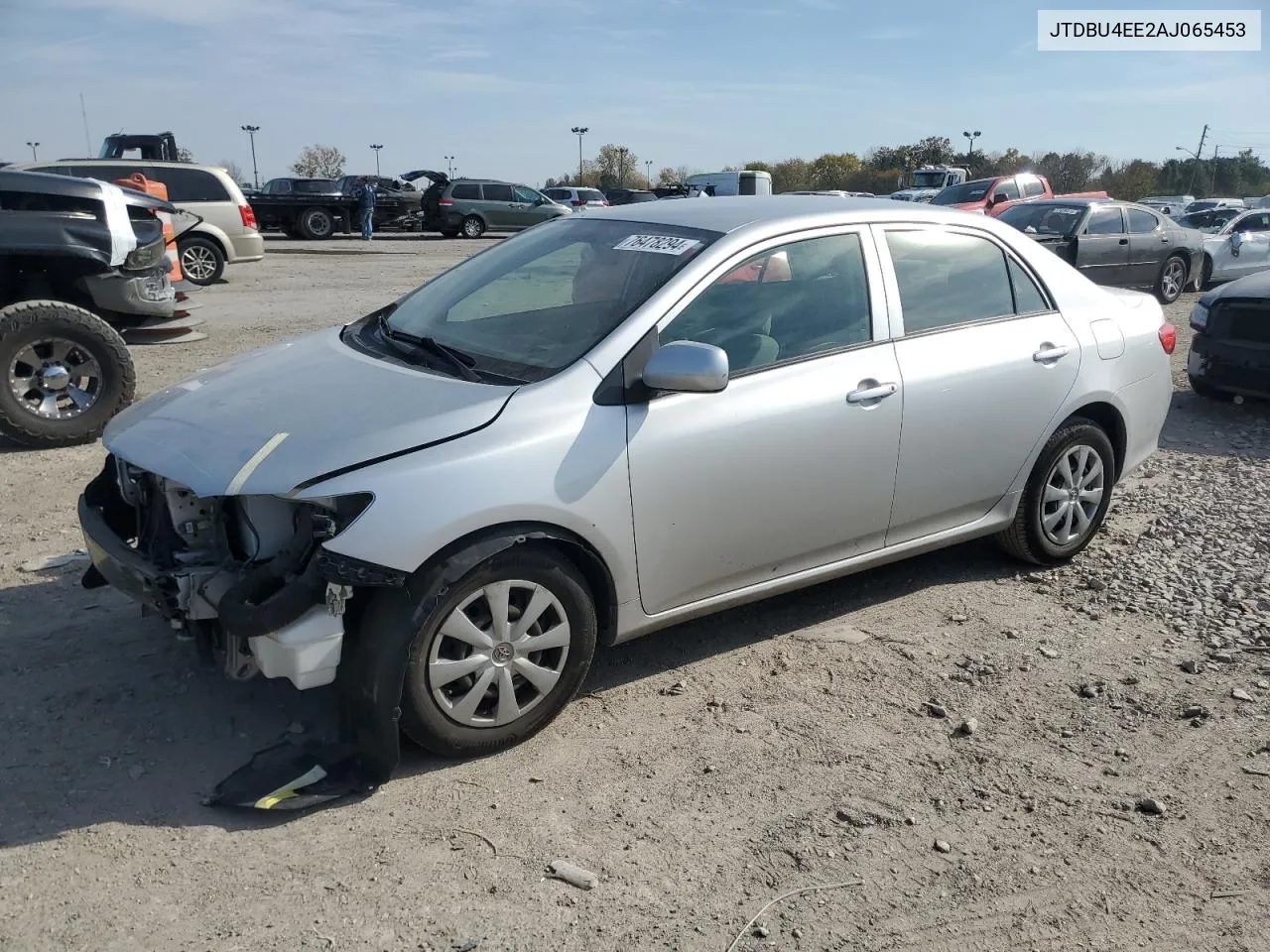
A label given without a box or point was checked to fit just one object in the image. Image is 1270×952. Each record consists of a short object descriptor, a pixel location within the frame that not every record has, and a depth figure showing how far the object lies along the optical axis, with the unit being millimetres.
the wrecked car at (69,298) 6670
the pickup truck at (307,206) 27984
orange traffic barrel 12164
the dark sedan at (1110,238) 14318
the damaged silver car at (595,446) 3141
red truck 20594
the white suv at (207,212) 16000
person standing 28395
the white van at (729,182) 17922
